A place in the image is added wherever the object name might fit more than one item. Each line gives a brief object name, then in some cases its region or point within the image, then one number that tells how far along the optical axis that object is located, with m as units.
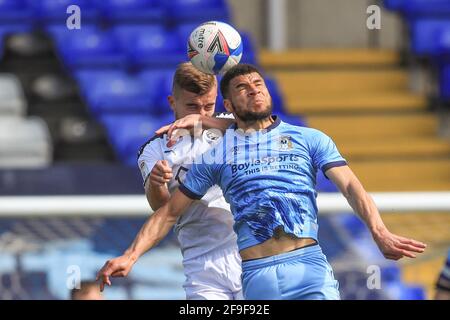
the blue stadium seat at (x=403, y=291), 12.20
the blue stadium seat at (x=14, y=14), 18.14
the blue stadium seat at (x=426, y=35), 18.11
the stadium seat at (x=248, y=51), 17.08
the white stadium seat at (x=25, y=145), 15.85
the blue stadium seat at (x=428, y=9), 18.34
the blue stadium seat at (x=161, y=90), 16.48
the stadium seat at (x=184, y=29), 17.78
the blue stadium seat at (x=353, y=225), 12.29
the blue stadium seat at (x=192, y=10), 18.31
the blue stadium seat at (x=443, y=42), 17.97
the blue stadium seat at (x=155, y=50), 17.34
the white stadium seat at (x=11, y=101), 16.86
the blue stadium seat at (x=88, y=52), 17.52
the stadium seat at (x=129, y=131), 15.39
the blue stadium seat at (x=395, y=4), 18.31
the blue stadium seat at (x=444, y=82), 17.89
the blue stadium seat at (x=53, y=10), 18.22
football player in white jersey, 9.55
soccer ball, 9.41
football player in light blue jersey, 8.70
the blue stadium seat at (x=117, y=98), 16.81
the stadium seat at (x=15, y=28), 18.12
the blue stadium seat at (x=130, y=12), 18.52
